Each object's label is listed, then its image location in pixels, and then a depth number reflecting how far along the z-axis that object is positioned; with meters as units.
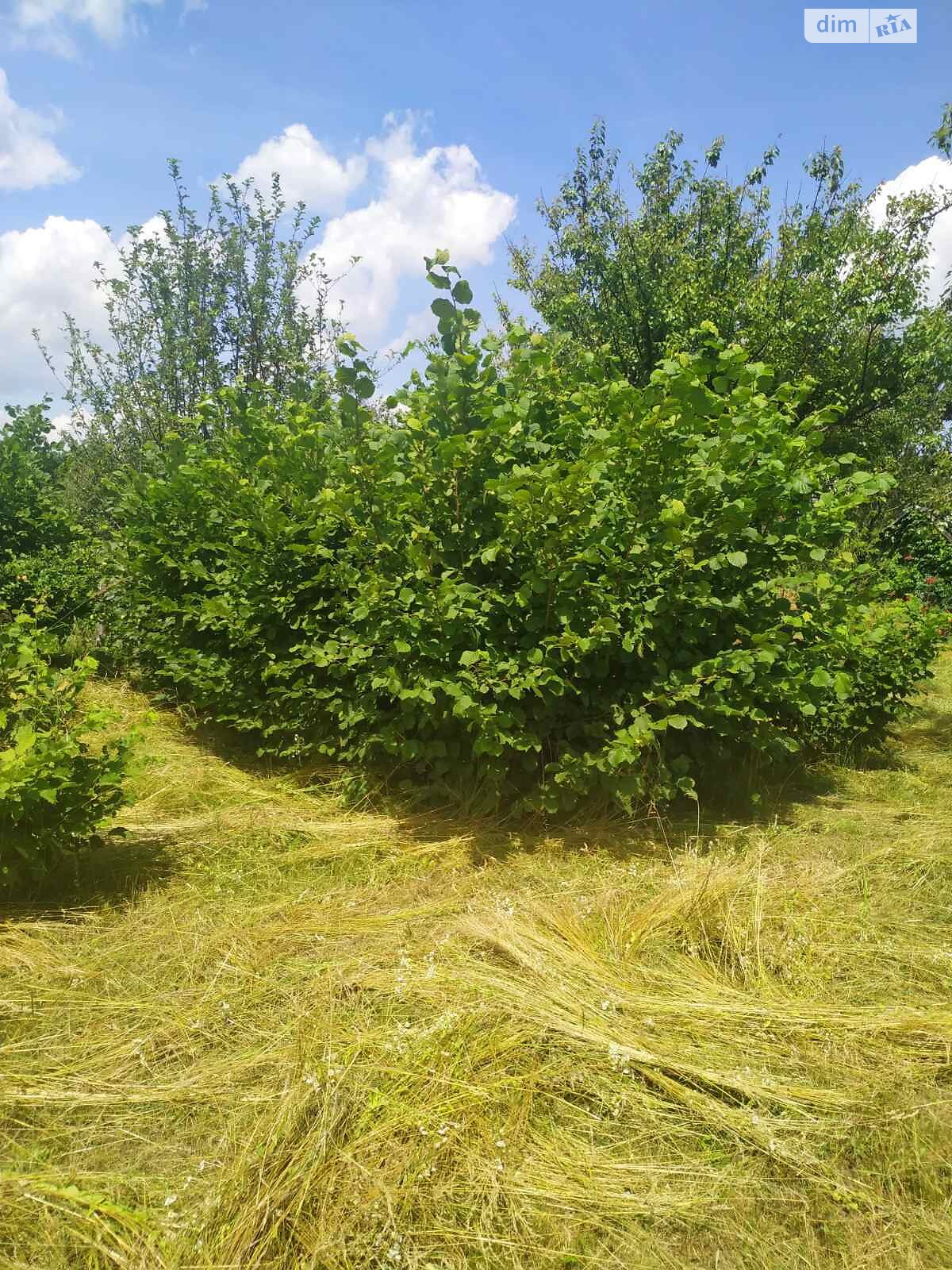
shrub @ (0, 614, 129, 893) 2.81
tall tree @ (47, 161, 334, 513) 11.15
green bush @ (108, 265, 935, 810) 3.69
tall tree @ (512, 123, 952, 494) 12.38
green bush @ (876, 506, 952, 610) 13.34
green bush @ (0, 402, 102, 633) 7.36
